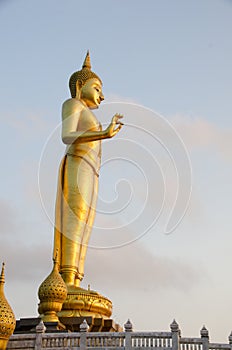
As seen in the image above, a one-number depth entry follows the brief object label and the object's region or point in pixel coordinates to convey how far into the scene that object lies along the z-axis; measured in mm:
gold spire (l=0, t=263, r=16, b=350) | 11664
